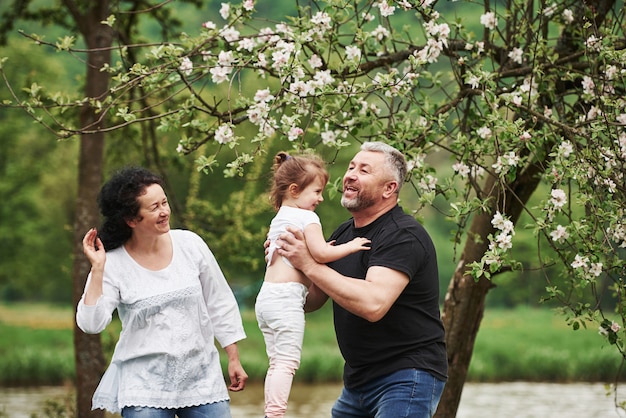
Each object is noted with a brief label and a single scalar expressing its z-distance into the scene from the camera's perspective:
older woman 8.54
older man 7.86
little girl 8.22
